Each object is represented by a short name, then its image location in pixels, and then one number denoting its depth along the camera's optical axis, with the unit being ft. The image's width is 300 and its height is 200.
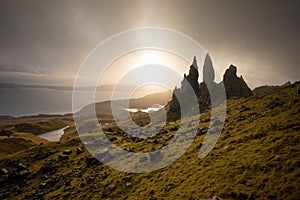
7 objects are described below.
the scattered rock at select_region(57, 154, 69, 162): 242.58
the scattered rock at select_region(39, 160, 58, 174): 216.54
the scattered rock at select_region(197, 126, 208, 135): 210.04
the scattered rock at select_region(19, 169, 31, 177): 213.25
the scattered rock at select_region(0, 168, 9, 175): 216.80
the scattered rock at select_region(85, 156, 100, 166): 205.32
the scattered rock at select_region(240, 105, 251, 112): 251.07
